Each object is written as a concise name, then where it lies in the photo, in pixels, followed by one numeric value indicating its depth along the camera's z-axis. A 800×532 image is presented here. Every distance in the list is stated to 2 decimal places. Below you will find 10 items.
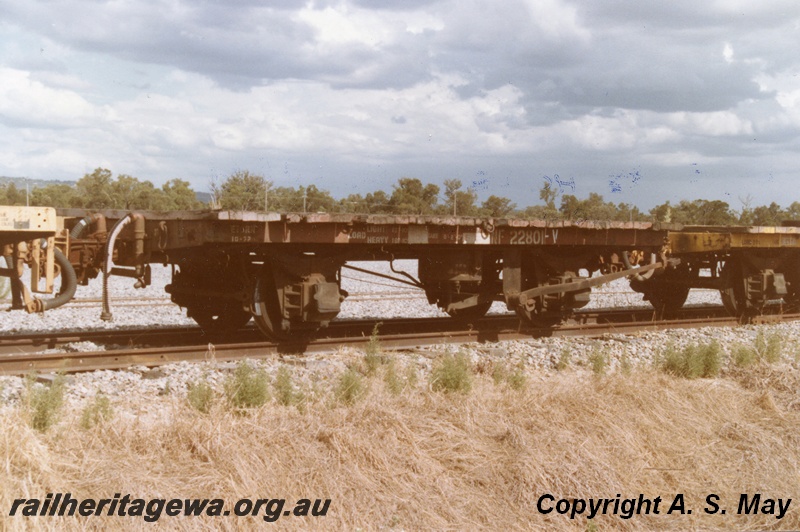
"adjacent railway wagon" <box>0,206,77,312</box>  7.29
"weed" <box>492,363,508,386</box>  7.35
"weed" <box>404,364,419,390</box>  6.81
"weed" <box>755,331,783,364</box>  8.95
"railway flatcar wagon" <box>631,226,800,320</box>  13.08
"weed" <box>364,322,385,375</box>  7.79
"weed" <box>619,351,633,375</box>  7.62
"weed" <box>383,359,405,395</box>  6.59
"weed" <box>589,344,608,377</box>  7.80
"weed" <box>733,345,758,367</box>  8.61
